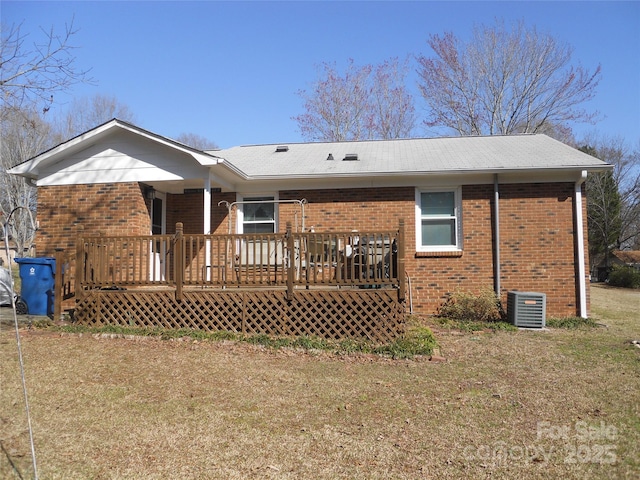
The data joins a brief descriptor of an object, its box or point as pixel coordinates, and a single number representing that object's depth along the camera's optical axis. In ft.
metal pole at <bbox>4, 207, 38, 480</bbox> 11.89
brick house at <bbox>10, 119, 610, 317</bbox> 32.78
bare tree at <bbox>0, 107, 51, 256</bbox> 70.90
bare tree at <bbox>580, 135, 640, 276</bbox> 106.32
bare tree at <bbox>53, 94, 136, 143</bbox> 80.18
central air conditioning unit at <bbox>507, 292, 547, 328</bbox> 31.14
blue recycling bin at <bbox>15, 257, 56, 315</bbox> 29.43
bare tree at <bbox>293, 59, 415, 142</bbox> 96.78
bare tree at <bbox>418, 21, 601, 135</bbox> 89.10
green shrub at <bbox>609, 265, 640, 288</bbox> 80.33
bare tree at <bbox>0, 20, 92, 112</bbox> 28.70
